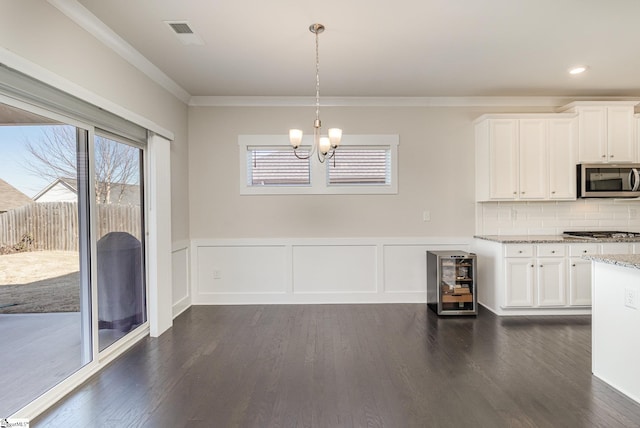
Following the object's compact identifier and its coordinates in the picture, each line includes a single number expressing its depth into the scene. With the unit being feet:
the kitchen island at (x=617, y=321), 7.23
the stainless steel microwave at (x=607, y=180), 13.34
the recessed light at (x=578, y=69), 11.31
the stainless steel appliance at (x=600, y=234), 13.17
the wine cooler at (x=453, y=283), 12.87
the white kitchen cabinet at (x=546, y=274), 12.54
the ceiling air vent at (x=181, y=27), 8.55
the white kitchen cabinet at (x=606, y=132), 13.44
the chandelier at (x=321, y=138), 8.40
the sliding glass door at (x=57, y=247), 6.56
